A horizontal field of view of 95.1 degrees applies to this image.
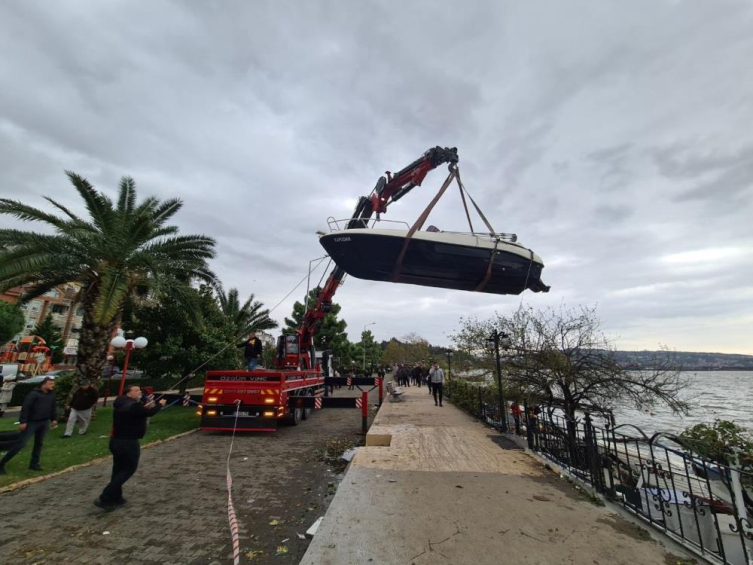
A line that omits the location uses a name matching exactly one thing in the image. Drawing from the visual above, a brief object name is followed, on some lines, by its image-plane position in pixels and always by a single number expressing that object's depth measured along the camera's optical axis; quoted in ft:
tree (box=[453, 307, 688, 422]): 30.09
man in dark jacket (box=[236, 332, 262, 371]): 40.55
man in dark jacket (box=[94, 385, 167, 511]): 14.78
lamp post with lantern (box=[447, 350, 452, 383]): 62.47
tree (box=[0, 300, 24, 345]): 69.10
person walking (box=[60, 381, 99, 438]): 27.89
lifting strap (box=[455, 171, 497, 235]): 23.05
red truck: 29.94
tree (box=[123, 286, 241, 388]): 42.80
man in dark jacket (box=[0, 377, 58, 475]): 18.69
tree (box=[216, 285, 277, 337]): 70.74
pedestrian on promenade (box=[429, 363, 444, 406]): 45.44
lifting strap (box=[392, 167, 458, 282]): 21.88
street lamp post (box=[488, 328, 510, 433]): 29.45
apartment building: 138.41
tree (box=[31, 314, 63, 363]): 121.70
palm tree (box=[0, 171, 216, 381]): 29.99
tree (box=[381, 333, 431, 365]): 189.67
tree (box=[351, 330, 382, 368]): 147.02
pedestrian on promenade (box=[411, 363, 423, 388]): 94.68
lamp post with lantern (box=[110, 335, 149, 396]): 31.68
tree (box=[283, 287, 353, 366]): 118.73
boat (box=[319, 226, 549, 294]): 22.44
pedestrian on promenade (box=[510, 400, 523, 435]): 26.73
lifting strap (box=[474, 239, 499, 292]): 22.49
